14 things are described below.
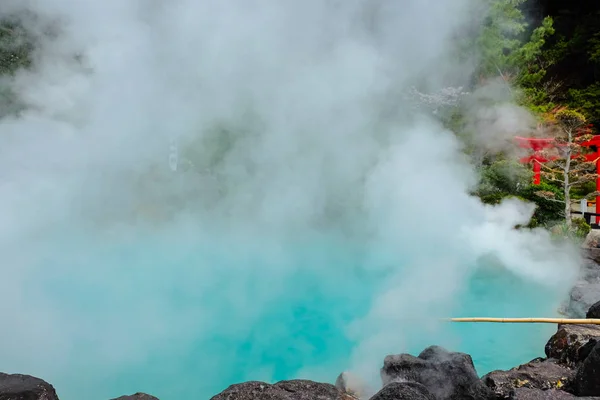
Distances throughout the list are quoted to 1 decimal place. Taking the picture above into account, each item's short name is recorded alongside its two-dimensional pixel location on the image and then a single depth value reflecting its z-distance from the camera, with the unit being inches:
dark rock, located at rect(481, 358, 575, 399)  112.7
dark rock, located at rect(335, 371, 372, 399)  132.7
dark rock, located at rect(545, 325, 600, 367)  127.0
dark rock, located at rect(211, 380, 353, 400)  94.0
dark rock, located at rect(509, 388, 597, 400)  98.2
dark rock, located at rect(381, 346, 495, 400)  110.7
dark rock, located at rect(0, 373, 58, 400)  82.4
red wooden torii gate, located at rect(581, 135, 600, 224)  418.0
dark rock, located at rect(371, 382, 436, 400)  86.1
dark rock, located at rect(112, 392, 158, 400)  95.8
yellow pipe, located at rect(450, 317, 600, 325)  126.8
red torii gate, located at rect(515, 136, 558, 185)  444.5
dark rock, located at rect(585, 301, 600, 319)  151.4
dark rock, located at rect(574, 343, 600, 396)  97.4
